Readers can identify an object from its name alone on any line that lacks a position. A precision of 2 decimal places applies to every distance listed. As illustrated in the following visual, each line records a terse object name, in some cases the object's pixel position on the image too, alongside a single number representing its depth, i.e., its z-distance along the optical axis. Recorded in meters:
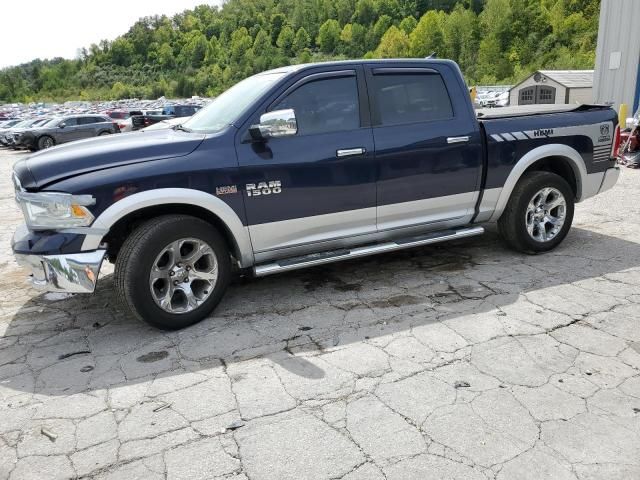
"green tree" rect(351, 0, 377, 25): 154.50
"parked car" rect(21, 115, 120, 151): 21.64
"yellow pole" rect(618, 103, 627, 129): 13.19
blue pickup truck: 3.64
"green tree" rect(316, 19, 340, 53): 148.75
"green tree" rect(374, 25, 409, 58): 121.84
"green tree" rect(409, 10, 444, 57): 117.19
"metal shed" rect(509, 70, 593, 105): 21.92
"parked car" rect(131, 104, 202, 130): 23.56
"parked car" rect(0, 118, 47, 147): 24.54
